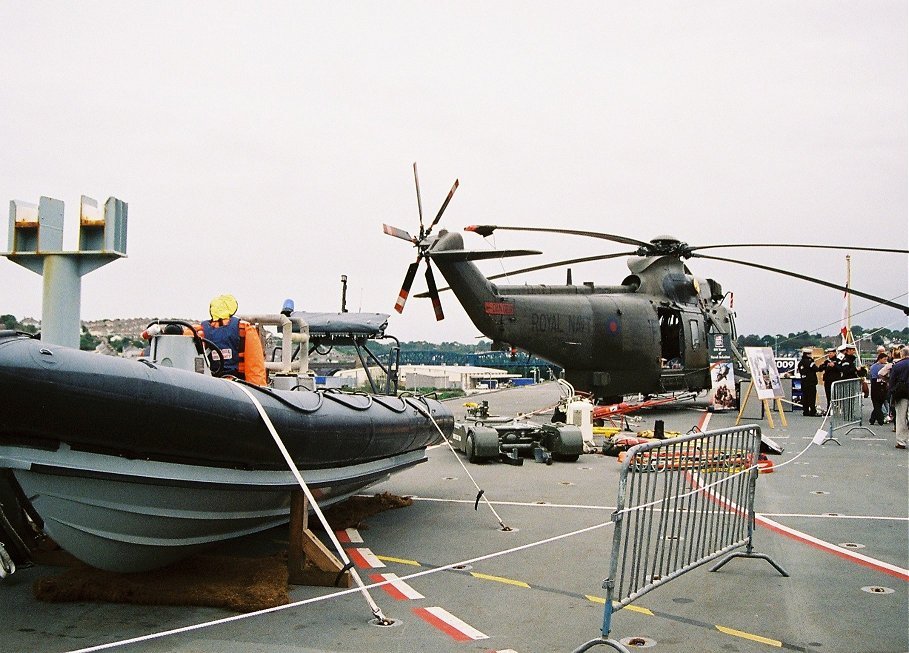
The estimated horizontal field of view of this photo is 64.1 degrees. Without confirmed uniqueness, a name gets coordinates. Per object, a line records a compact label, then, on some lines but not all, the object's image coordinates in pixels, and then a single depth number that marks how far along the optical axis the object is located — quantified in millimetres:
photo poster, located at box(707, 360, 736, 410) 17750
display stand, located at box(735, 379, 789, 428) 14888
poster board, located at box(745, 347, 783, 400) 14719
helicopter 14461
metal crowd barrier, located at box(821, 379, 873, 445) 14773
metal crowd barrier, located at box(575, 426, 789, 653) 3789
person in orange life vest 5762
